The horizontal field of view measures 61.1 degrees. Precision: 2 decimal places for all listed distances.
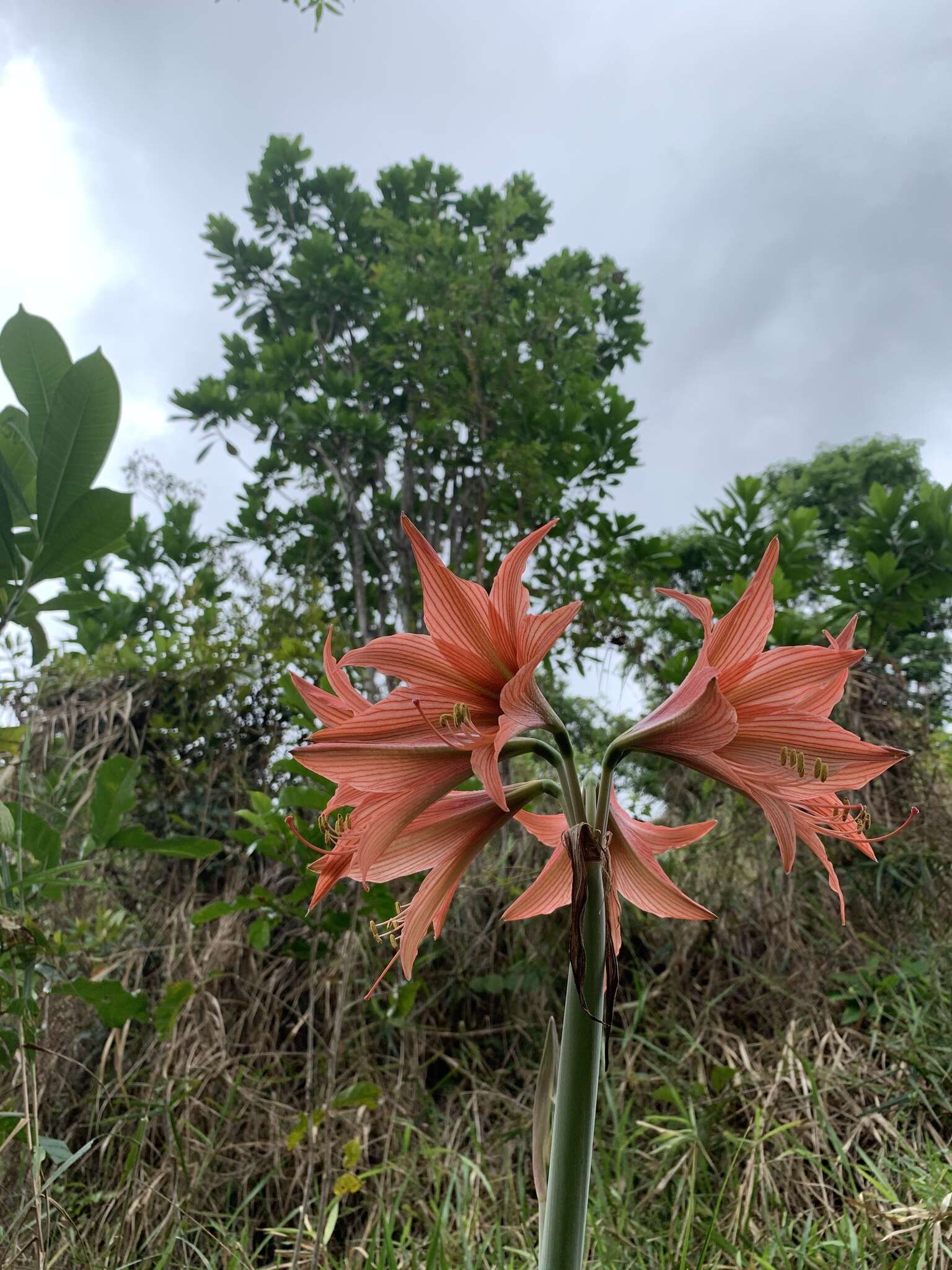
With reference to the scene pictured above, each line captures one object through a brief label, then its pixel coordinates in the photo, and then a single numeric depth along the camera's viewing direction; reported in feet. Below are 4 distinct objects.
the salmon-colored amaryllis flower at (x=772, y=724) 2.70
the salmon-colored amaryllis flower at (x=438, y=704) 2.65
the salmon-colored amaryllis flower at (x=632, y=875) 2.85
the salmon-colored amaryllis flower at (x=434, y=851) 2.89
